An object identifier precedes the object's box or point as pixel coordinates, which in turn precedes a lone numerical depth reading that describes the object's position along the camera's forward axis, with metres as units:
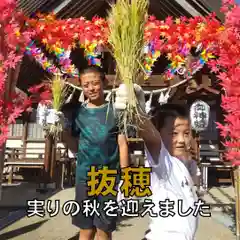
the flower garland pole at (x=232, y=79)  3.71
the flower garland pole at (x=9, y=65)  3.33
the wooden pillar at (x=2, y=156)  3.40
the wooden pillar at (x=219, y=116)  9.86
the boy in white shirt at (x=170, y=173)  1.63
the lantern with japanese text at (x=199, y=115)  7.09
